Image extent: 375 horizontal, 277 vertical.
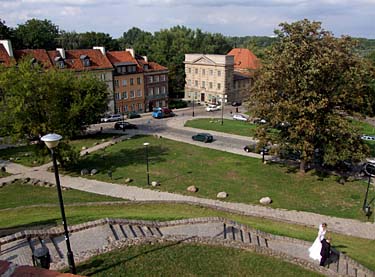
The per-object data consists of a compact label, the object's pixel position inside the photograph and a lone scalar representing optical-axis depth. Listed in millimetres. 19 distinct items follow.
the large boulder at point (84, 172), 32562
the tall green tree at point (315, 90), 27484
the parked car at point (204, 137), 42719
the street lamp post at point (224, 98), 70881
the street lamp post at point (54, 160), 11461
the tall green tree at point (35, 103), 28906
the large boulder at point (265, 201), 25988
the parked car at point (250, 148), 38241
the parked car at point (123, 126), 50719
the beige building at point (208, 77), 74125
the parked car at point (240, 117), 57294
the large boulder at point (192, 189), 28205
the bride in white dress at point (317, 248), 14895
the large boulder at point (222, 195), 27103
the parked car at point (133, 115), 60191
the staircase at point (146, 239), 14125
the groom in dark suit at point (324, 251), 14891
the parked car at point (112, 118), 57344
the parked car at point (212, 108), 68312
